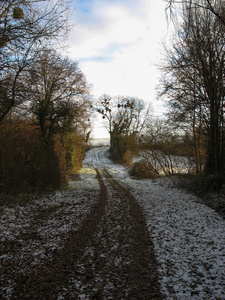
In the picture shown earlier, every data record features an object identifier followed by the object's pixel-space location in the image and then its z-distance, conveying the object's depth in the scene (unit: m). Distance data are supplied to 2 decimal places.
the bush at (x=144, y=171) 19.75
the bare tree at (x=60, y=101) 13.83
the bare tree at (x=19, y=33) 6.21
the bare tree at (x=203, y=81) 9.58
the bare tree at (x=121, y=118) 40.64
